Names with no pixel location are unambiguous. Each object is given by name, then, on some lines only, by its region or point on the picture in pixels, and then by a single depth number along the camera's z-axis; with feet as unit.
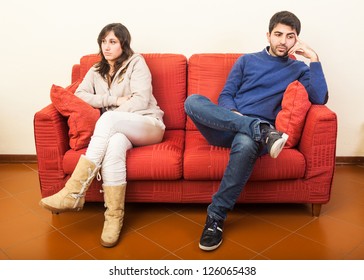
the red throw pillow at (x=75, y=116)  6.41
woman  5.74
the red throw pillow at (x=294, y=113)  6.32
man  5.58
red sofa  6.17
